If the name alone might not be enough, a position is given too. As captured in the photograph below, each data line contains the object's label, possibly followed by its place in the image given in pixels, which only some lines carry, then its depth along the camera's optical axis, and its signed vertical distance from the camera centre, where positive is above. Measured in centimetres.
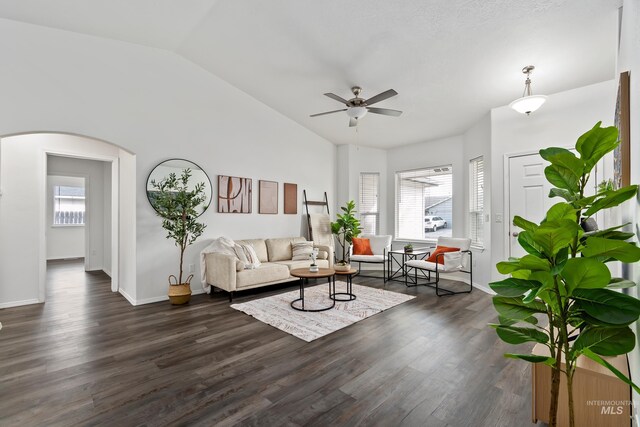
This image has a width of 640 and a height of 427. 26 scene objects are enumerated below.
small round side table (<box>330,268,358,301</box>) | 429 -121
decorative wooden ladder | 643 +27
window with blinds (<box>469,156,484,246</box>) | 539 +29
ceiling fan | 396 +146
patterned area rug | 329 -126
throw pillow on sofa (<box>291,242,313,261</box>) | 563 -67
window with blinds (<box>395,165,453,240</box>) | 633 +28
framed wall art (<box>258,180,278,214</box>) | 569 +37
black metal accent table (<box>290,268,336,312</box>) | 391 -81
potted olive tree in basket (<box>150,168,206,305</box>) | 417 +3
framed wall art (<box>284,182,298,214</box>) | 615 +38
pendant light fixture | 346 +137
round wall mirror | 433 +64
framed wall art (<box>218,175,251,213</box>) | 511 +39
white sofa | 435 -85
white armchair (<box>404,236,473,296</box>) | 482 -81
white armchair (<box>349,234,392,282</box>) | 603 -67
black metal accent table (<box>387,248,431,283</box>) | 561 -109
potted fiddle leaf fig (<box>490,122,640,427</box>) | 98 -23
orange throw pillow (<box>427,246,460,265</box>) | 502 -65
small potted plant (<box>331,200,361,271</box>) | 651 -23
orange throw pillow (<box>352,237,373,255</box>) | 624 -66
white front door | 430 +37
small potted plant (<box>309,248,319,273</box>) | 417 -75
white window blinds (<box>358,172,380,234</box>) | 721 +24
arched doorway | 402 +0
